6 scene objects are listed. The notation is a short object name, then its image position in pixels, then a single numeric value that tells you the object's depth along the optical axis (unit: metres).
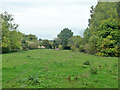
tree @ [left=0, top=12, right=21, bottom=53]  28.36
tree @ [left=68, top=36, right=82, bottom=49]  36.88
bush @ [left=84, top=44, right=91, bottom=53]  24.49
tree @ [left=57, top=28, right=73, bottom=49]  59.91
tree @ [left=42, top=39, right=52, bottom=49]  59.01
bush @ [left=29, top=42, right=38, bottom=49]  51.94
